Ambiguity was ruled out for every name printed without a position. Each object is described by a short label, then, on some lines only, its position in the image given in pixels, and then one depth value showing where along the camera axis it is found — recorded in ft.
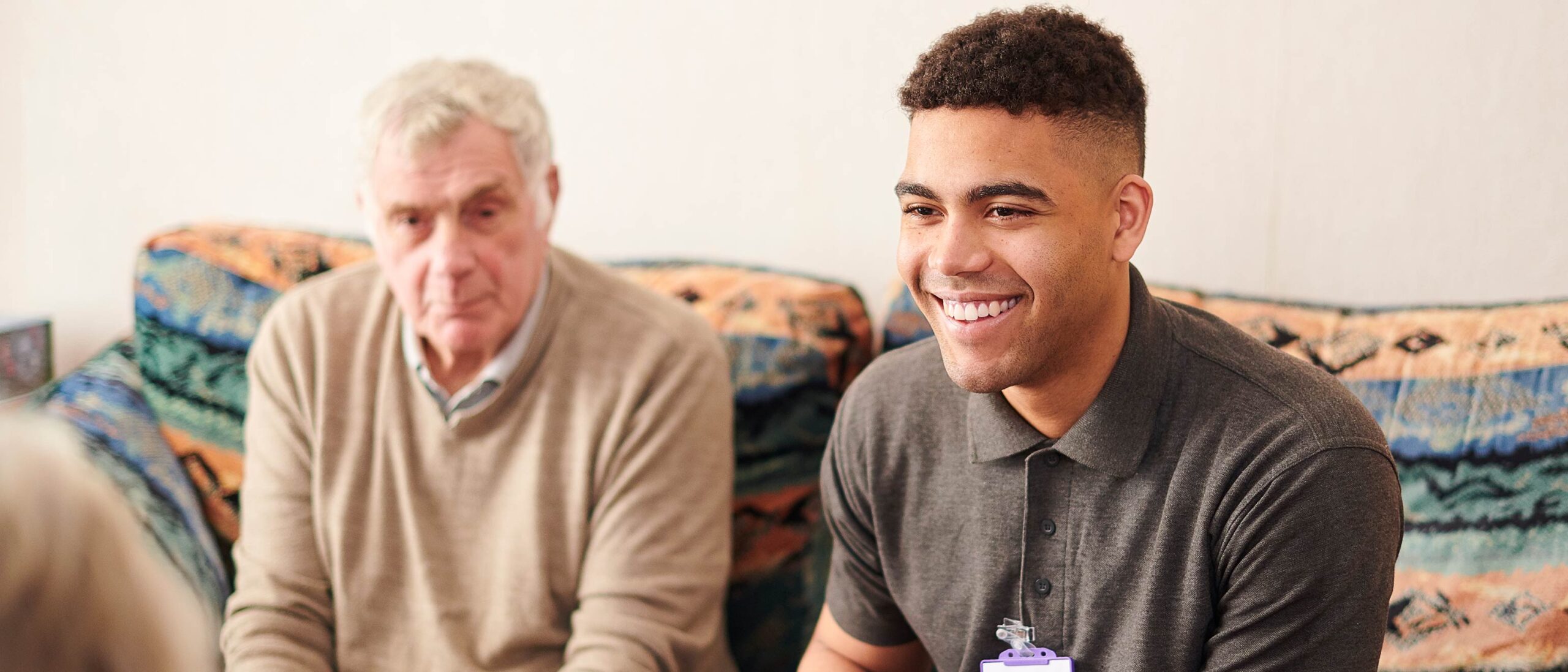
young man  3.34
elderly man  5.12
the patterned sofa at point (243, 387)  5.87
